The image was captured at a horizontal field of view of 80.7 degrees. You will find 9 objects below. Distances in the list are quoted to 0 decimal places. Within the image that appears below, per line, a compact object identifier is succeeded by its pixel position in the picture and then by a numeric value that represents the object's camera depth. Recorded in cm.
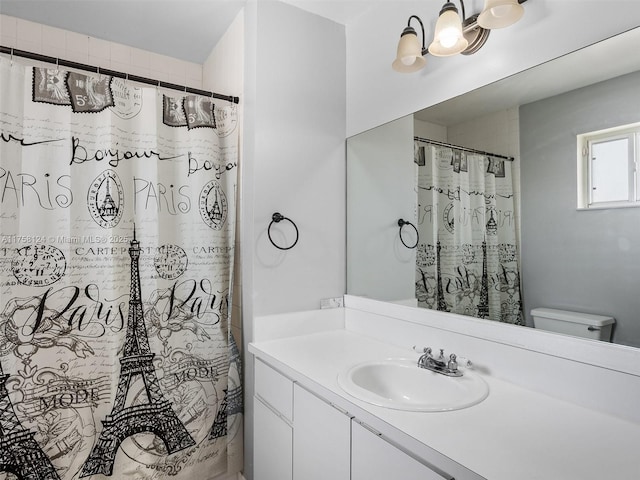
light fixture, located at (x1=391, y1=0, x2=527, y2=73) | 127
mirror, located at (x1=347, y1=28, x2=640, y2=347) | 112
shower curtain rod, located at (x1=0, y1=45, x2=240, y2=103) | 155
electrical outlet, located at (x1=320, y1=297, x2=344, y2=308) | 205
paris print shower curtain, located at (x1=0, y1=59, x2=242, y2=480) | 154
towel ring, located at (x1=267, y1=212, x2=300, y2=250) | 188
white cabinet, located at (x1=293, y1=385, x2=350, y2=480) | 122
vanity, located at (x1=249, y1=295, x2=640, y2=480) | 91
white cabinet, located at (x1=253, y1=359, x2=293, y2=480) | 152
